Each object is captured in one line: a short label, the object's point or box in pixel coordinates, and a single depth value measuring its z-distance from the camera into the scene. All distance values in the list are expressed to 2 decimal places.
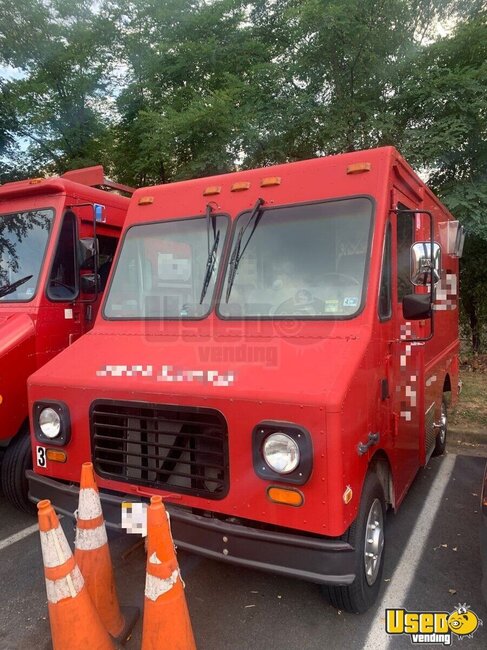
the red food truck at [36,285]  4.10
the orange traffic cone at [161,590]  2.29
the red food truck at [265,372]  2.47
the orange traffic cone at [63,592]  2.27
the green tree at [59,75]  9.34
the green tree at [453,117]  7.00
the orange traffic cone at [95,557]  2.63
